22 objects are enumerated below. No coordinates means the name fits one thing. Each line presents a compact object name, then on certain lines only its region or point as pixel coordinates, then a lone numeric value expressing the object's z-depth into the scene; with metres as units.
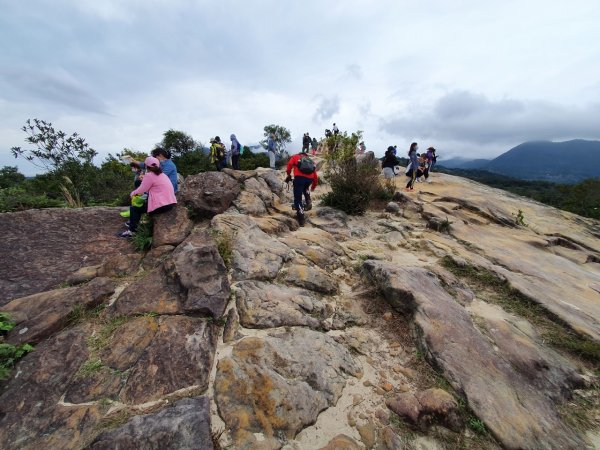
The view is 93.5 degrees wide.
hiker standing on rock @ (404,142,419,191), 13.29
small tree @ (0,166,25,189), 30.28
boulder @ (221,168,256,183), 9.97
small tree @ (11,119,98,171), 14.02
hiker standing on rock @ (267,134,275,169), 15.93
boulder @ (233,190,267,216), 8.10
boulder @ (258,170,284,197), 11.16
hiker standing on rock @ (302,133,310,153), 22.56
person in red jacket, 7.75
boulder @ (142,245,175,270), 5.25
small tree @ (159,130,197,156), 29.11
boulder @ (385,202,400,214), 9.73
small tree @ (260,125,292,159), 50.47
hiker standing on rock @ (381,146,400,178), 13.11
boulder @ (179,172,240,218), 6.80
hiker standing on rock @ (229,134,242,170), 13.89
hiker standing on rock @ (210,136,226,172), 12.70
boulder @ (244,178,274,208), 9.25
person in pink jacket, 5.70
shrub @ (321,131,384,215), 9.41
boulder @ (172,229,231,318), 4.15
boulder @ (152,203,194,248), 5.65
